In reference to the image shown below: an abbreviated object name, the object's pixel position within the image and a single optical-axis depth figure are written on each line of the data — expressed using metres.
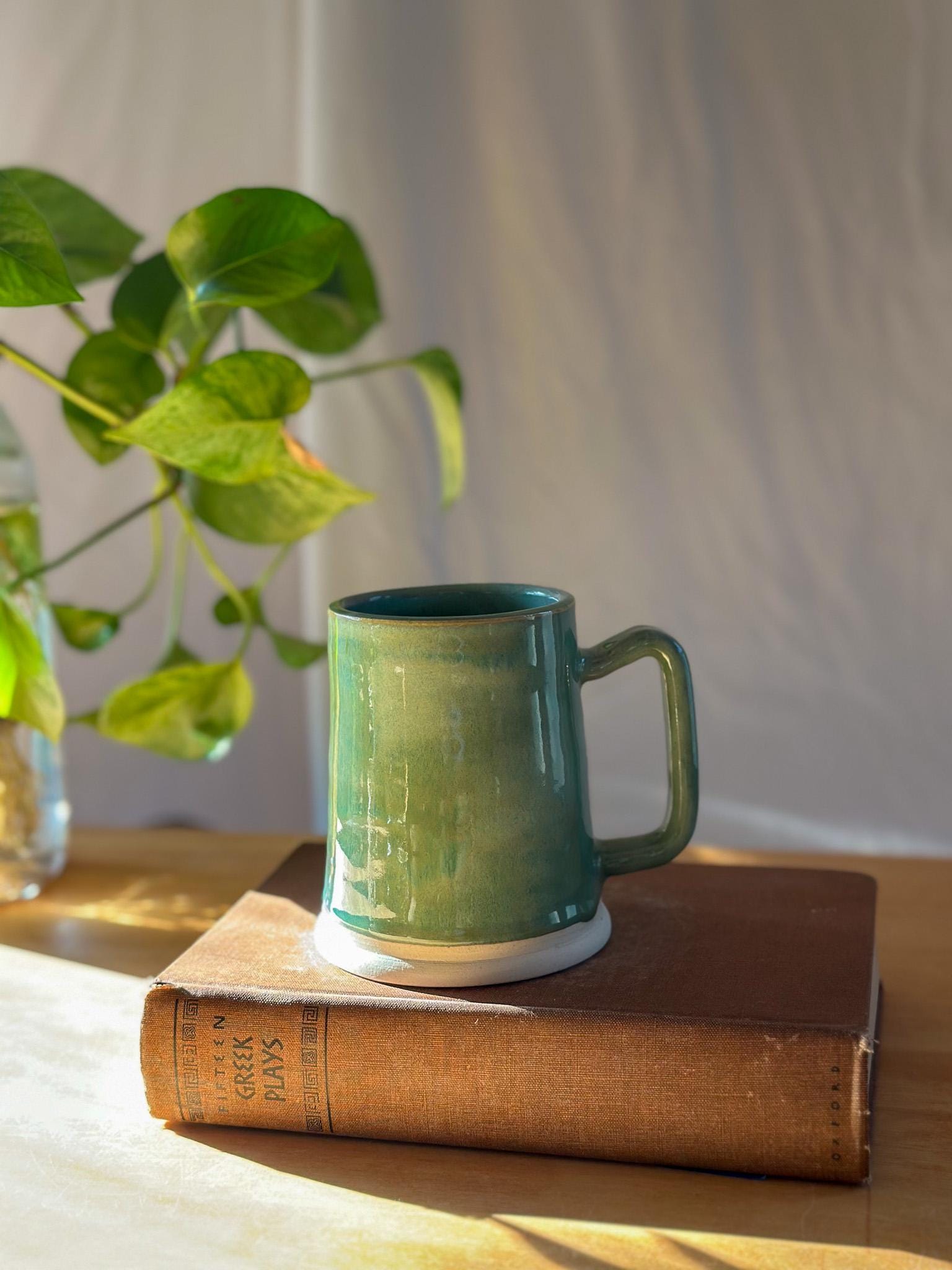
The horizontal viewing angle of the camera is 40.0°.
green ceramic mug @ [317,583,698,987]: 0.47
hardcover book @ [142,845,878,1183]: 0.43
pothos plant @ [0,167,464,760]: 0.56
